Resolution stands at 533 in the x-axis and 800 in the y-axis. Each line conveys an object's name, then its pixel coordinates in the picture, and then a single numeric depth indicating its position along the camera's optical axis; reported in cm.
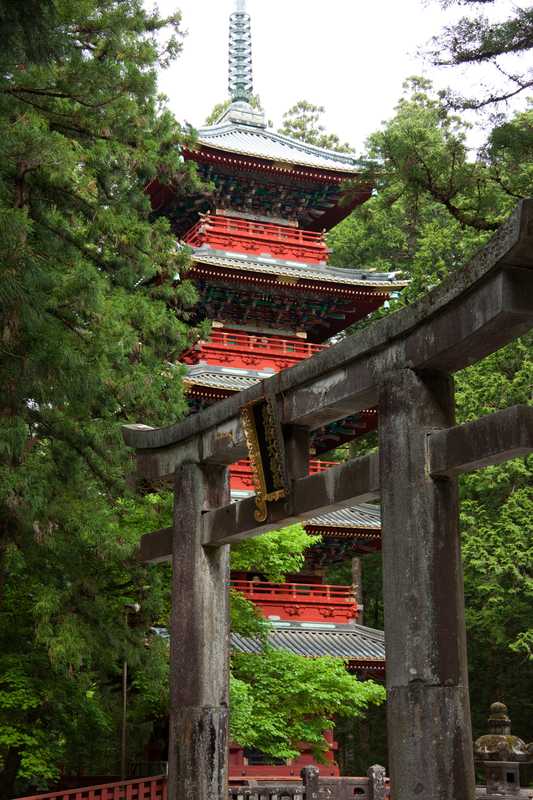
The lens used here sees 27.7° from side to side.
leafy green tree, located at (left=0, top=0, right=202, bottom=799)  1115
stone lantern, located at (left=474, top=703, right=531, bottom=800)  1592
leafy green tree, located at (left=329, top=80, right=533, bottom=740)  998
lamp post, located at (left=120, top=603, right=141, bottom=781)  1321
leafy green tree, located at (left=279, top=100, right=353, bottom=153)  3497
